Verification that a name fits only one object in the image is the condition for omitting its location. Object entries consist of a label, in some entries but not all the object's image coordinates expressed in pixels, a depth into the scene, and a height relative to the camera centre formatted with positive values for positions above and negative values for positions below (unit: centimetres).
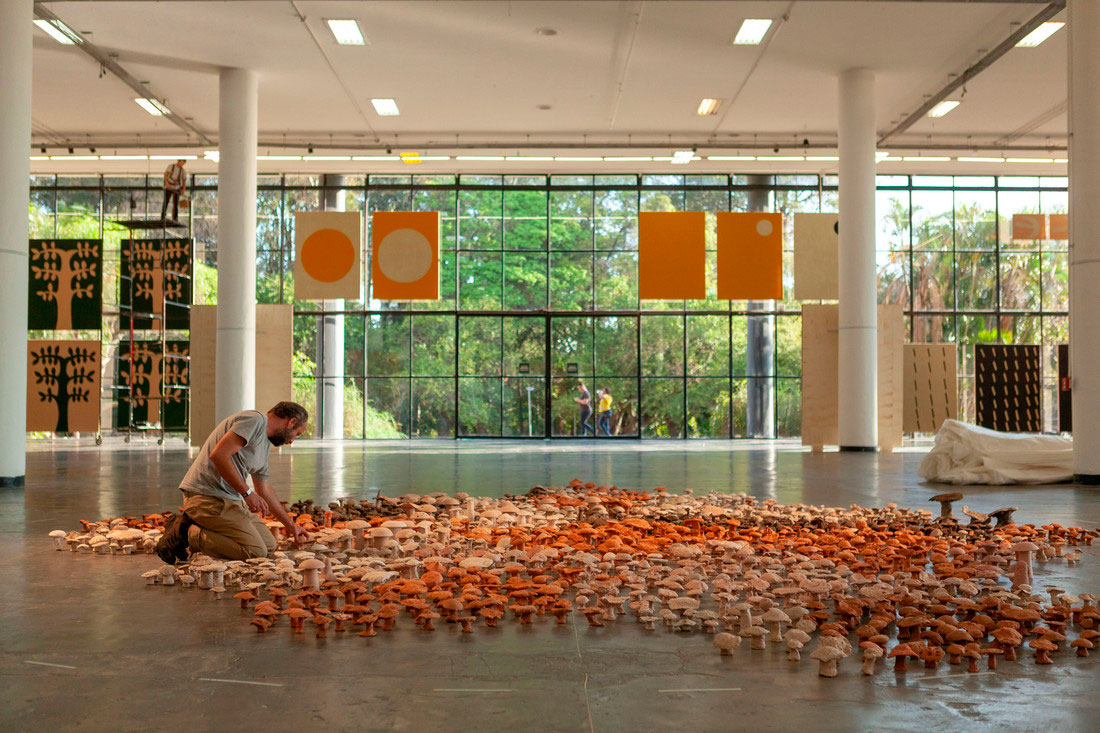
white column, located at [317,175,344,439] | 2389 +44
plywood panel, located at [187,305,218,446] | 1877 +44
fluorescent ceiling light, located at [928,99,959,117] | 1834 +536
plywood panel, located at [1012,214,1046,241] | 2307 +385
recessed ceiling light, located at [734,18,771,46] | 1449 +545
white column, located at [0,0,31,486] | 1027 +181
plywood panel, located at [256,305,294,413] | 1939 +74
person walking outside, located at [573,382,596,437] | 2453 -47
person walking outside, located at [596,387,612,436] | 2462 -41
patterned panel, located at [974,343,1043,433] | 2305 +4
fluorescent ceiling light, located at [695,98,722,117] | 1855 +545
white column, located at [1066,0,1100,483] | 1076 +165
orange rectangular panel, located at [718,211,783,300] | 2155 +295
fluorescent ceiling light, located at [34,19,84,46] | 1406 +531
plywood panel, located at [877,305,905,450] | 1811 +10
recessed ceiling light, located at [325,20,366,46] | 1452 +547
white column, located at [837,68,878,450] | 1686 +204
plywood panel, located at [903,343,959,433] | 2166 +20
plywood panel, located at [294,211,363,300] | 2189 +306
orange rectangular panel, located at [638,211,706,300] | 2152 +296
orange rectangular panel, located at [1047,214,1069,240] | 2314 +384
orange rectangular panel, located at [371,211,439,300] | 2186 +305
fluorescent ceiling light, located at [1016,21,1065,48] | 1447 +537
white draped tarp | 1059 -77
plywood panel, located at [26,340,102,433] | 2031 +8
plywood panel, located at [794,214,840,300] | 2153 +298
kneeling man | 530 -58
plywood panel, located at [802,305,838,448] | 1791 +28
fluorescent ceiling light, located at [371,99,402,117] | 1853 +547
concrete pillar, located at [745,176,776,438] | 2417 +36
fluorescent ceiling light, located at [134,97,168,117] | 1829 +545
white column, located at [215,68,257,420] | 1623 +247
